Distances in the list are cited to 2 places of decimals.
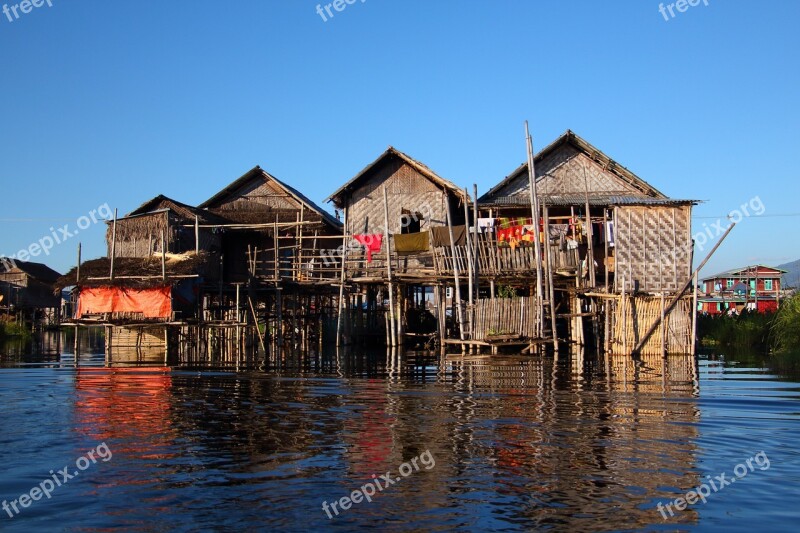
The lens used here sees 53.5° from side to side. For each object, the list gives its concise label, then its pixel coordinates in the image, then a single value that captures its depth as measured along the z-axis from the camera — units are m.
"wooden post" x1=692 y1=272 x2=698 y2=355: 19.41
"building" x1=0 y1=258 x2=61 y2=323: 43.22
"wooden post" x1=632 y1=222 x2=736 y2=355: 18.53
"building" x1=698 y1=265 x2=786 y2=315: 50.19
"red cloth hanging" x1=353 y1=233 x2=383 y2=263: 25.30
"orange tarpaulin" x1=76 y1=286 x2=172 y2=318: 23.45
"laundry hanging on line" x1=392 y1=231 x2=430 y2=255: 23.77
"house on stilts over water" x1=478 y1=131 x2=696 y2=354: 19.84
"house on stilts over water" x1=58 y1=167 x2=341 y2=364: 23.52
